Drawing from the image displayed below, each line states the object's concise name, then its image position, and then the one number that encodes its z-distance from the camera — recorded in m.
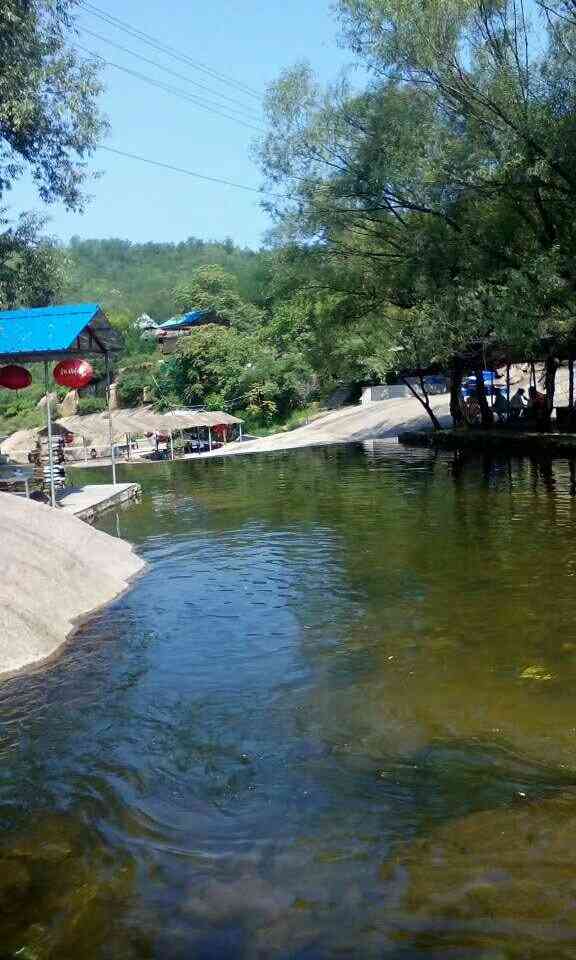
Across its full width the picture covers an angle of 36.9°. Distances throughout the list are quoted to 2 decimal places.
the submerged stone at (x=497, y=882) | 3.89
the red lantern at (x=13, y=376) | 17.14
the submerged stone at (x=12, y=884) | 4.30
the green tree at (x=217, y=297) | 64.94
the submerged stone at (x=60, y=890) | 4.00
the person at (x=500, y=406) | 33.72
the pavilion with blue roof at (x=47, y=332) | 15.70
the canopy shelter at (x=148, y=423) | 44.75
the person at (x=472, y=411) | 36.59
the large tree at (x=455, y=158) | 17.20
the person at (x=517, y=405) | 33.06
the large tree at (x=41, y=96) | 11.64
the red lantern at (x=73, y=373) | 16.80
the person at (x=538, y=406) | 28.00
